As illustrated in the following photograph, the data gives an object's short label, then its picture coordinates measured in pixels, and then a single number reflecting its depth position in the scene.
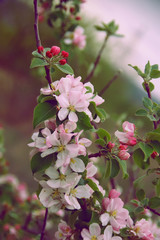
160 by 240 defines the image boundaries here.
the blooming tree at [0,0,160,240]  0.54
